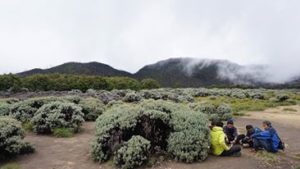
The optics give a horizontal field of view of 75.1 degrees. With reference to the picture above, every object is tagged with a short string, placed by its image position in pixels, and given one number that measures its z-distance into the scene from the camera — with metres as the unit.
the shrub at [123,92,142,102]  15.81
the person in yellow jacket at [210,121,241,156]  5.71
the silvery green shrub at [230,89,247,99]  20.52
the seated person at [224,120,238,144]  6.40
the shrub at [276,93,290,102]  18.20
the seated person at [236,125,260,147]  6.37
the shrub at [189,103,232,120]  10.42
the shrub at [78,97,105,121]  9.83
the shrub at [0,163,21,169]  5.55
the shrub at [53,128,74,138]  7.63
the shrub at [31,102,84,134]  7.92
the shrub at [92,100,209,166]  5.67
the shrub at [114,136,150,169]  5.43
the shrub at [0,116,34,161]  6.08
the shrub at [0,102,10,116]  9.33
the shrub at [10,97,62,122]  8.99
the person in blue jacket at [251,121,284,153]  5.93
